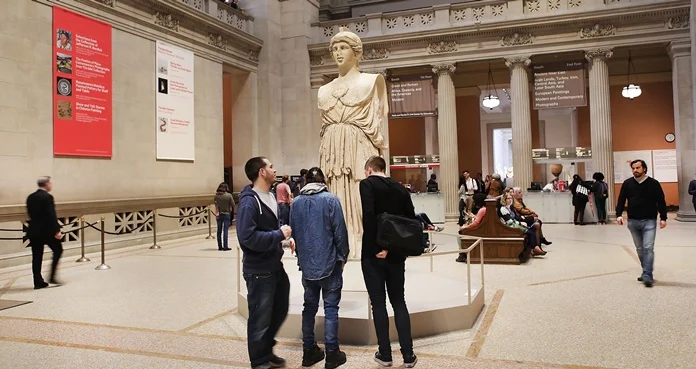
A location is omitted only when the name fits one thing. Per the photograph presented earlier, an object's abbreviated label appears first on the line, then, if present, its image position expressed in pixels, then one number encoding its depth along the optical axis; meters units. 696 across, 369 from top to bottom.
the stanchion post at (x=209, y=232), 13.77
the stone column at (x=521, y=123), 17.30
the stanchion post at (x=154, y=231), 11.91
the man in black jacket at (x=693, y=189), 14.70
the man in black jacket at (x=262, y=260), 3.55
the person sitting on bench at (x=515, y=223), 9.17
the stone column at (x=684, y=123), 15.73
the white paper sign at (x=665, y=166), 20.25
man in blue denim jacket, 3.78
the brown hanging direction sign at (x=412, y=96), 18.00
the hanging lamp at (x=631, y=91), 16.91
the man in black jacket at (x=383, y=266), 3.69
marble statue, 5.51
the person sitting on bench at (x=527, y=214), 9.76
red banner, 10.91
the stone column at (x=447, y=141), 18.16
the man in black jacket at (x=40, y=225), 7.28
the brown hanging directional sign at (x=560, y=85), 16.78
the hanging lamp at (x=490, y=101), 18.81
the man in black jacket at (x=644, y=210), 6.53
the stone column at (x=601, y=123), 16.62
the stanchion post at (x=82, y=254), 9.92
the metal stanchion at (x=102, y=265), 9.02
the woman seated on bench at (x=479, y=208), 8.86
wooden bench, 8.67
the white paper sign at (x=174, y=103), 13.69
